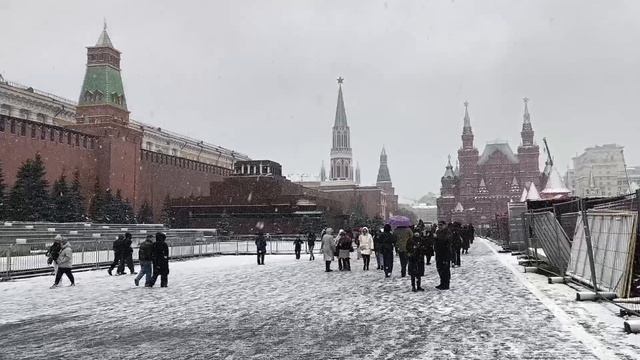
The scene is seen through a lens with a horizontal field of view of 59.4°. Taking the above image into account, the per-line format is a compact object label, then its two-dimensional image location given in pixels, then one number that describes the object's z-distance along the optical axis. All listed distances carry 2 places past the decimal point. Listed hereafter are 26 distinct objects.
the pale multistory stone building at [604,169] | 116.12
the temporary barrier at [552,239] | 12.52
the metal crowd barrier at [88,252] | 17.36
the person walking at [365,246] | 18.45
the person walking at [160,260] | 13.79
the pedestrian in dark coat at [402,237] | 14.15
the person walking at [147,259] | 14.00
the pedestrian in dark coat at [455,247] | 18.06
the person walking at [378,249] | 18.14
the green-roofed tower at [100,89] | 61.34
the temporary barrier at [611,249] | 8.53
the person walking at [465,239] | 25.94
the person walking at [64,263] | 14.56
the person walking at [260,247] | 21.88
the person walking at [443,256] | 12.18
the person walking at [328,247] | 17.85
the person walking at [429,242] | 13.82
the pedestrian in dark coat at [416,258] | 12.07
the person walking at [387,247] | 15.50
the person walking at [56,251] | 14.70
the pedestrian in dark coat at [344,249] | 18.17
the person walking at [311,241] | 24.94
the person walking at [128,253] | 17.66
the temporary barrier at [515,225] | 23.48
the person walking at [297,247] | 25.58
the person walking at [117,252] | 17.85
